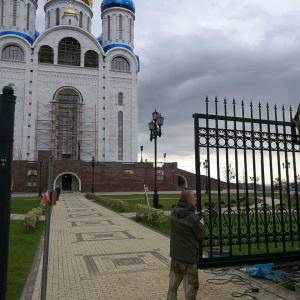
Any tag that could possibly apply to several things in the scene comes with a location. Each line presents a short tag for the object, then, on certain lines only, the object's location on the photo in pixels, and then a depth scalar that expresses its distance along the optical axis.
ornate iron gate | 5.72
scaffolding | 49.34
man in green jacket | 4.54
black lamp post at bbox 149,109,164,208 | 18.39
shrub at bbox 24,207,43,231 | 11.94
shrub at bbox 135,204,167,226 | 13.38
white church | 49.28
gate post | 3.82
